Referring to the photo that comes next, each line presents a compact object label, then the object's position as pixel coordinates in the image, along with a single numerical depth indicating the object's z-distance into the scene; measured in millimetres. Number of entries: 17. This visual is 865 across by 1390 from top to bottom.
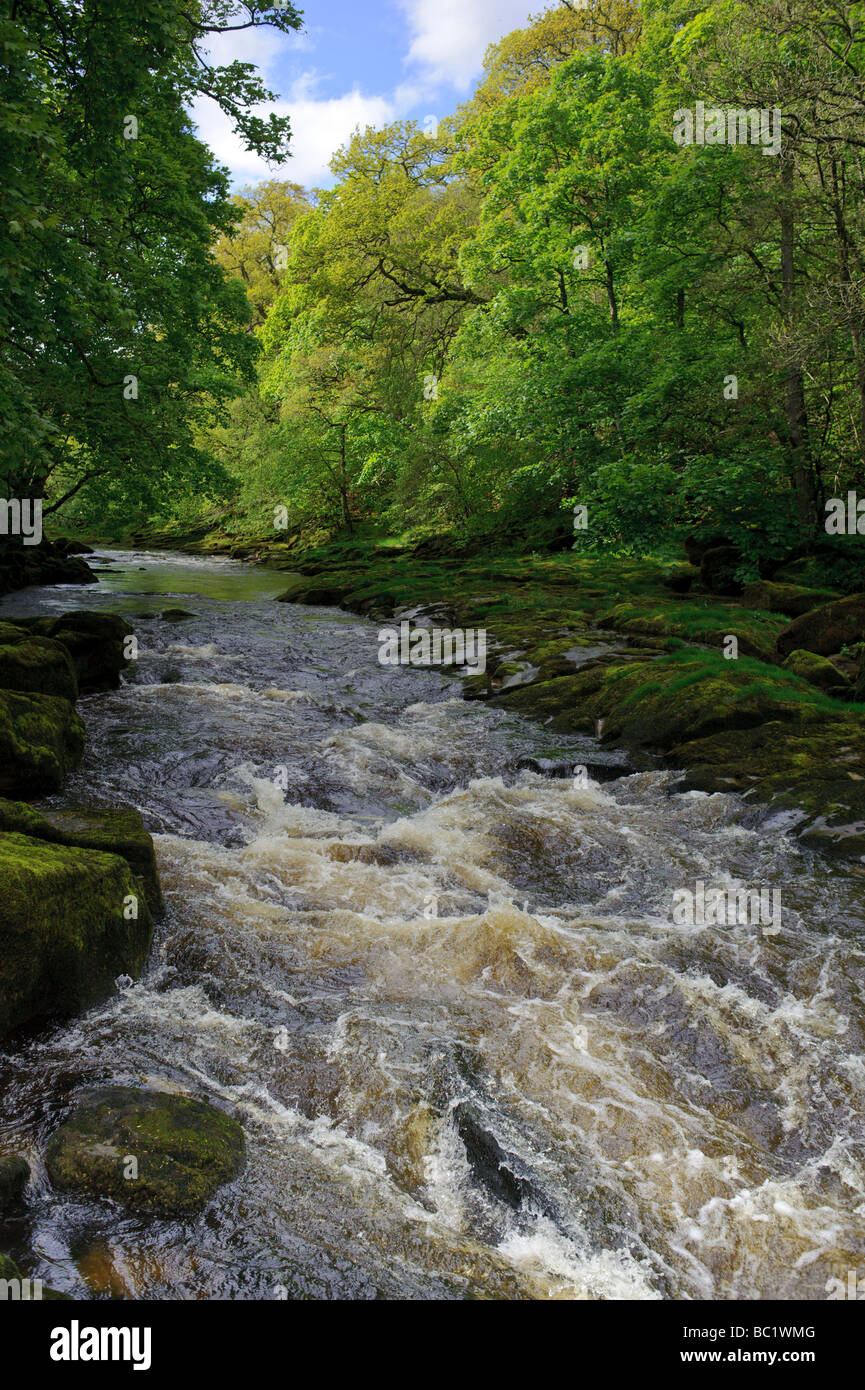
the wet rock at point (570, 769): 8445
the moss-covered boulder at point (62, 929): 3912
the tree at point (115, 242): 7336
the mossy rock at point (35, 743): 6598
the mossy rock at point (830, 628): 11523
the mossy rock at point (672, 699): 8914
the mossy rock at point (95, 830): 5047
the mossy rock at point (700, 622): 12383
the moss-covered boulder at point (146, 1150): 3062
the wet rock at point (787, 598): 14492
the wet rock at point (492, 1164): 3364
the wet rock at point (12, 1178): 2936
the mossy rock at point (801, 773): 6684
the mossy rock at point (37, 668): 8328
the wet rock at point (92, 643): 11203
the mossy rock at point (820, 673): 10018
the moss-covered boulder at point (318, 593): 21609
